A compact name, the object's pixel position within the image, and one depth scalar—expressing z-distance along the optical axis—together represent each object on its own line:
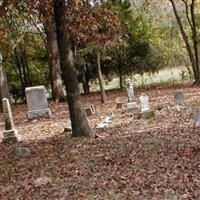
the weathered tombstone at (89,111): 18.49
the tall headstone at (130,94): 18.08
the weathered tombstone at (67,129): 14.83
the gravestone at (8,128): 14.58
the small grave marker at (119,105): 20.09
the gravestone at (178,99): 17.74
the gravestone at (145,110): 15.84
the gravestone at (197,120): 13.10
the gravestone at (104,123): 14.68
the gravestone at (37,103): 19.95
